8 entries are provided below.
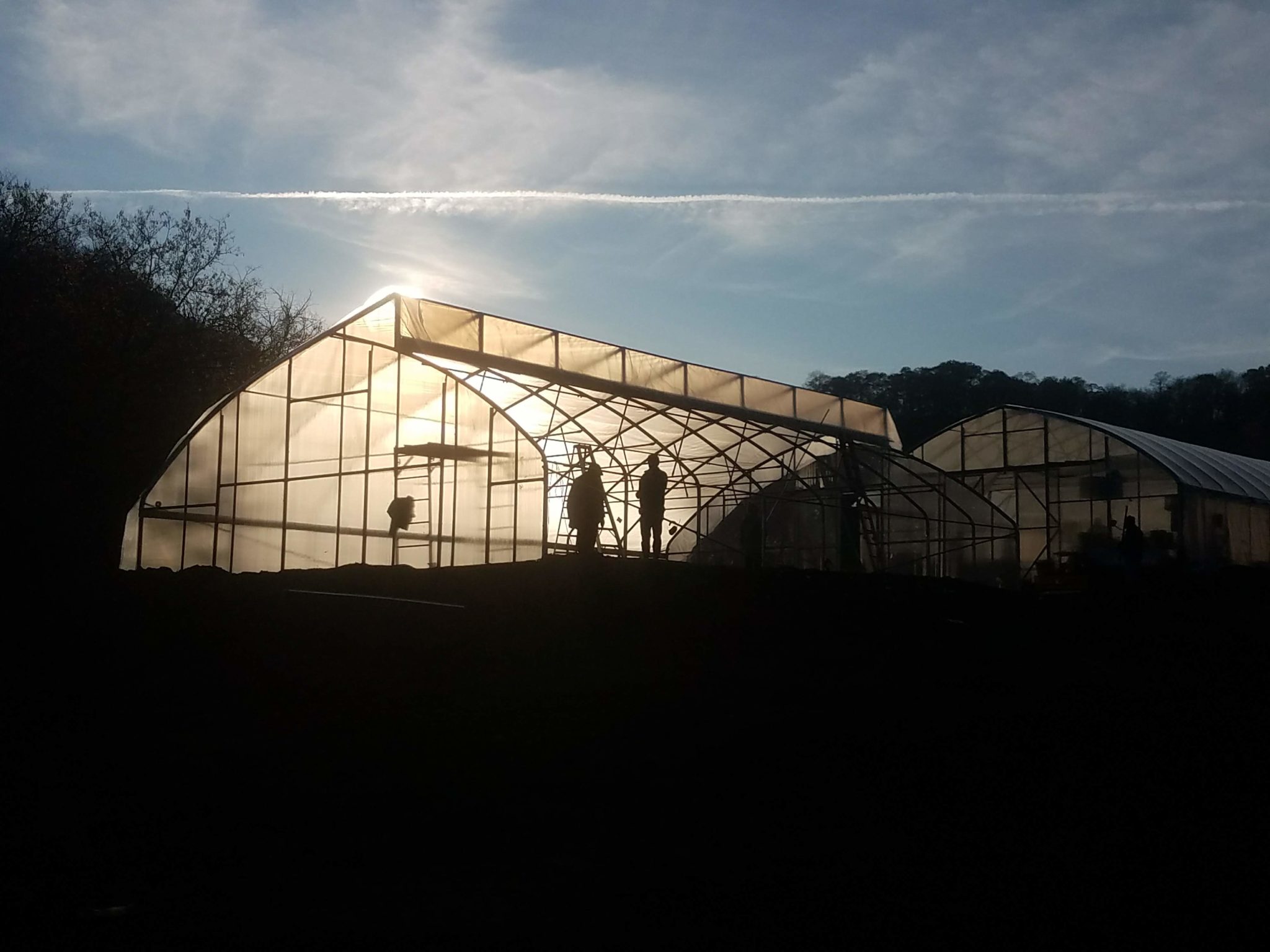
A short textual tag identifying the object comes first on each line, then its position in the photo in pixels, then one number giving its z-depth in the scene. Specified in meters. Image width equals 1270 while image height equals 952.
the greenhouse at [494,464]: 20.53
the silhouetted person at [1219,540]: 30.17
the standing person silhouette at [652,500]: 19.02
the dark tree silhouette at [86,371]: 31.20
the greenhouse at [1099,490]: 29.47
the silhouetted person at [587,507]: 18.17
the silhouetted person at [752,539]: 21.72
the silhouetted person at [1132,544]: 23.45
